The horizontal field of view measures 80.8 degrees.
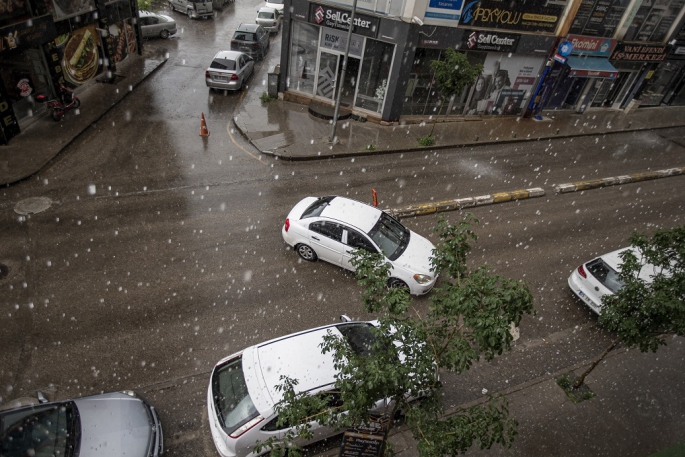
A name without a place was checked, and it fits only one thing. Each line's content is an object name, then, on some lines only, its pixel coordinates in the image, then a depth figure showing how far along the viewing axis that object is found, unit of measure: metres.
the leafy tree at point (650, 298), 6.29
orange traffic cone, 15.48
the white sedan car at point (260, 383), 6.05
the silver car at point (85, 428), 5.34
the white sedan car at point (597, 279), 9.83
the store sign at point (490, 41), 17.44
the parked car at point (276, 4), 29.34
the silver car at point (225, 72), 18.61
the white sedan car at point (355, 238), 9.62
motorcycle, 14.85
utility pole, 14.05
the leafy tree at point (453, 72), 15.51
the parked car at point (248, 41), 22.89
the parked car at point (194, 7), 28.53
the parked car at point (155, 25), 23.65
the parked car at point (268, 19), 28.08
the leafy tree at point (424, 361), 4.29
